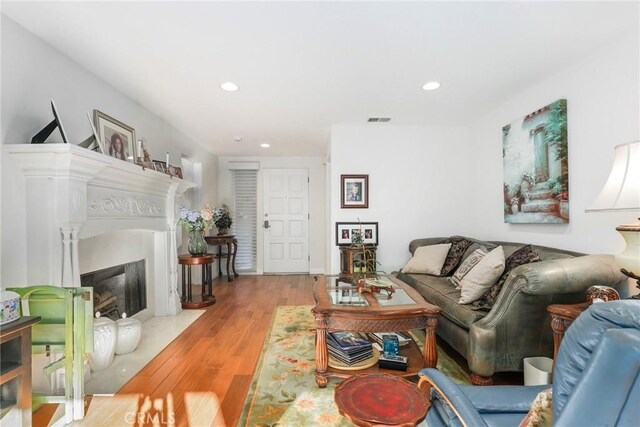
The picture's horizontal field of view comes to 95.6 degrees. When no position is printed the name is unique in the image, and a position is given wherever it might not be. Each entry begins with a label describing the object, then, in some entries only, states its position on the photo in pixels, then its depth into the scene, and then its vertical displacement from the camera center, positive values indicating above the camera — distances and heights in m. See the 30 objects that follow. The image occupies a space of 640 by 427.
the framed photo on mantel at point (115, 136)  2.37 +0.70
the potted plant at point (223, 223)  5.16 -0.14
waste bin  1.64 -0.94
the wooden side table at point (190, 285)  3.47 -0.90
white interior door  5.75 -0.11
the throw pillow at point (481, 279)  2.16 -0.50
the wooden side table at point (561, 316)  1.50 -0.55
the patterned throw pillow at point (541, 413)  0.84 -0.59
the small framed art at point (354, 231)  3.84 -0.23
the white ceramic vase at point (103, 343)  2.09 -0.92
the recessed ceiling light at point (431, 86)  2.59 +1.16
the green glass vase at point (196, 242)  3.57 -0.33
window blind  5.79 +0.04
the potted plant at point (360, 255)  3.49 -0.51
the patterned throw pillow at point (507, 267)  2.07 -0.42
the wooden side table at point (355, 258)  3.50 -0.55
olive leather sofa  1.67 -0.63
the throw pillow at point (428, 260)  3.15 -0.52
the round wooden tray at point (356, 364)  1.82 -0.96
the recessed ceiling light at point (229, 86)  2.55 +1.15
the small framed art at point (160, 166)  3.01 +0.53
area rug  1.59 -1.12
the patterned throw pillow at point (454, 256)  3.07 -0.46
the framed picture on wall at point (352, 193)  3.84 +0.28
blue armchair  0.61 -0.35
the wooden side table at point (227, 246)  4.93 -0.58
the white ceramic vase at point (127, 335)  2.34 -0.97
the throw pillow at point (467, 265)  2.68 -0.49
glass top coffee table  1.81 -0.69
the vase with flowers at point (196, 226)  3.48 -0.13
